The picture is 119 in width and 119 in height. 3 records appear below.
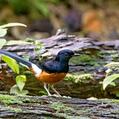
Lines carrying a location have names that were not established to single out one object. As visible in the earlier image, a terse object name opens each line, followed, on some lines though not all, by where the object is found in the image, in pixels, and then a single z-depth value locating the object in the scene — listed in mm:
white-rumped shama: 7074
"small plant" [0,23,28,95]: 7254
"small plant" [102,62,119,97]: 7113
